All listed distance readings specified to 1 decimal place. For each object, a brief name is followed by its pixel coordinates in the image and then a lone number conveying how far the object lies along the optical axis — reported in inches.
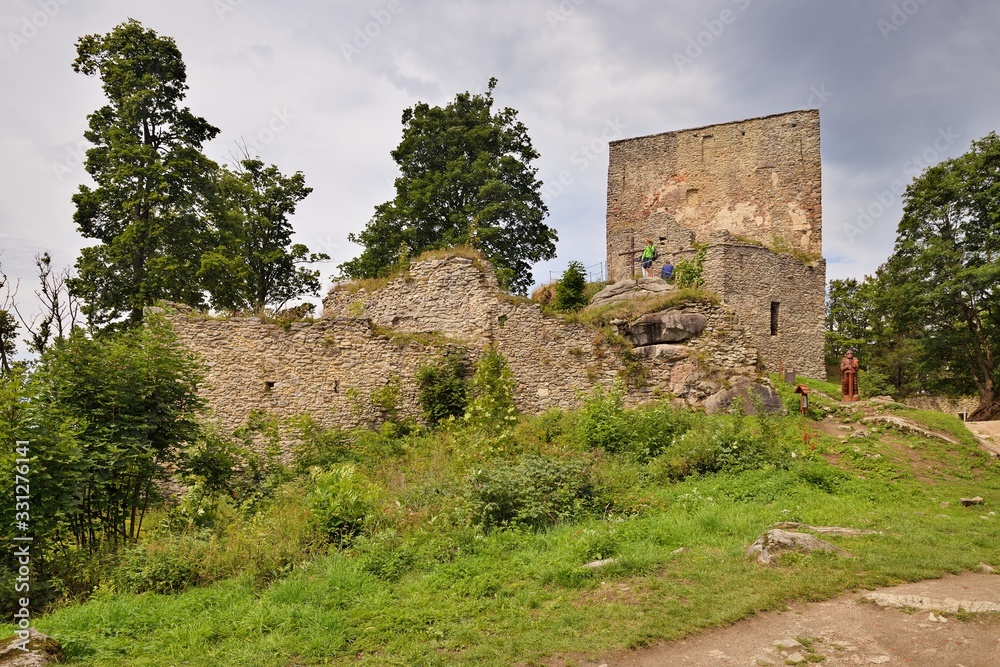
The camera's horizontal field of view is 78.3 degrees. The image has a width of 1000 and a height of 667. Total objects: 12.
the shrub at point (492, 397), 502.9
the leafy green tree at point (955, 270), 907.4
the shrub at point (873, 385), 969.9
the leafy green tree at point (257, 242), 872.9
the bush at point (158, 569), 271.4
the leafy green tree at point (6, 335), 756.6
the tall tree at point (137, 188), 773.9
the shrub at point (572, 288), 865.5
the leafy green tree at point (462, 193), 1043.9
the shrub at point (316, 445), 497.0
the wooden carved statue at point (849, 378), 604.7
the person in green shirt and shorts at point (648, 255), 903.7
